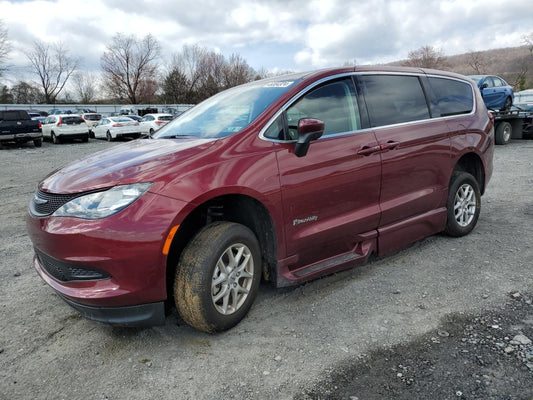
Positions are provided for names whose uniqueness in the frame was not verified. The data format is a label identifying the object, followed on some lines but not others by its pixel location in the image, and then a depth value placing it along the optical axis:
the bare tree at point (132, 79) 66.56
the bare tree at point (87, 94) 68.62
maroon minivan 2.36
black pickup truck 17.94
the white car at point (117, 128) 21.95
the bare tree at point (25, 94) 59.53
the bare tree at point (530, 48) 52.14
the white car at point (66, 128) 20.64
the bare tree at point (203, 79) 58.03
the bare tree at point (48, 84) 68.94
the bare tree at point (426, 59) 65.56
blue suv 15.23
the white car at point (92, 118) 26.92
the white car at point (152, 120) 23.12
